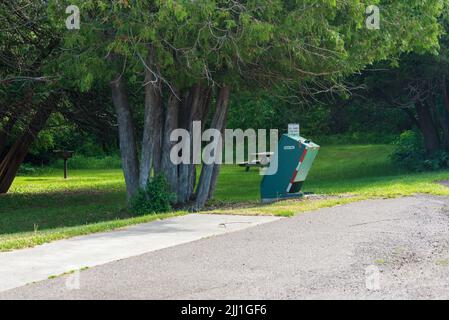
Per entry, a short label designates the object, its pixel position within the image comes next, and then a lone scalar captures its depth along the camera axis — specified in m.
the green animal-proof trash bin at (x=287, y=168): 16.50
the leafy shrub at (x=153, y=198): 15.60
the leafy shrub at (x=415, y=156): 28.75
